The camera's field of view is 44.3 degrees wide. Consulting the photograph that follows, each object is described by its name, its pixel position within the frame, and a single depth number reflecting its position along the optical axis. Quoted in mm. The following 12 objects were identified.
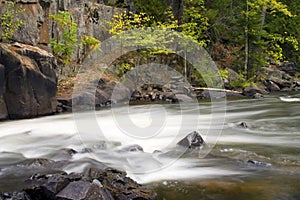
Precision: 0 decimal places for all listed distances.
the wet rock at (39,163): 6043
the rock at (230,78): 21828
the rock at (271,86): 22684
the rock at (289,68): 27516
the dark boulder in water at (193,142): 7341
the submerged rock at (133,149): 7223
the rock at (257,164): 5950
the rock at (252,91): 19364
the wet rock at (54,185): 4113
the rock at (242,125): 10016
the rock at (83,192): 3955
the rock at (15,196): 4302
